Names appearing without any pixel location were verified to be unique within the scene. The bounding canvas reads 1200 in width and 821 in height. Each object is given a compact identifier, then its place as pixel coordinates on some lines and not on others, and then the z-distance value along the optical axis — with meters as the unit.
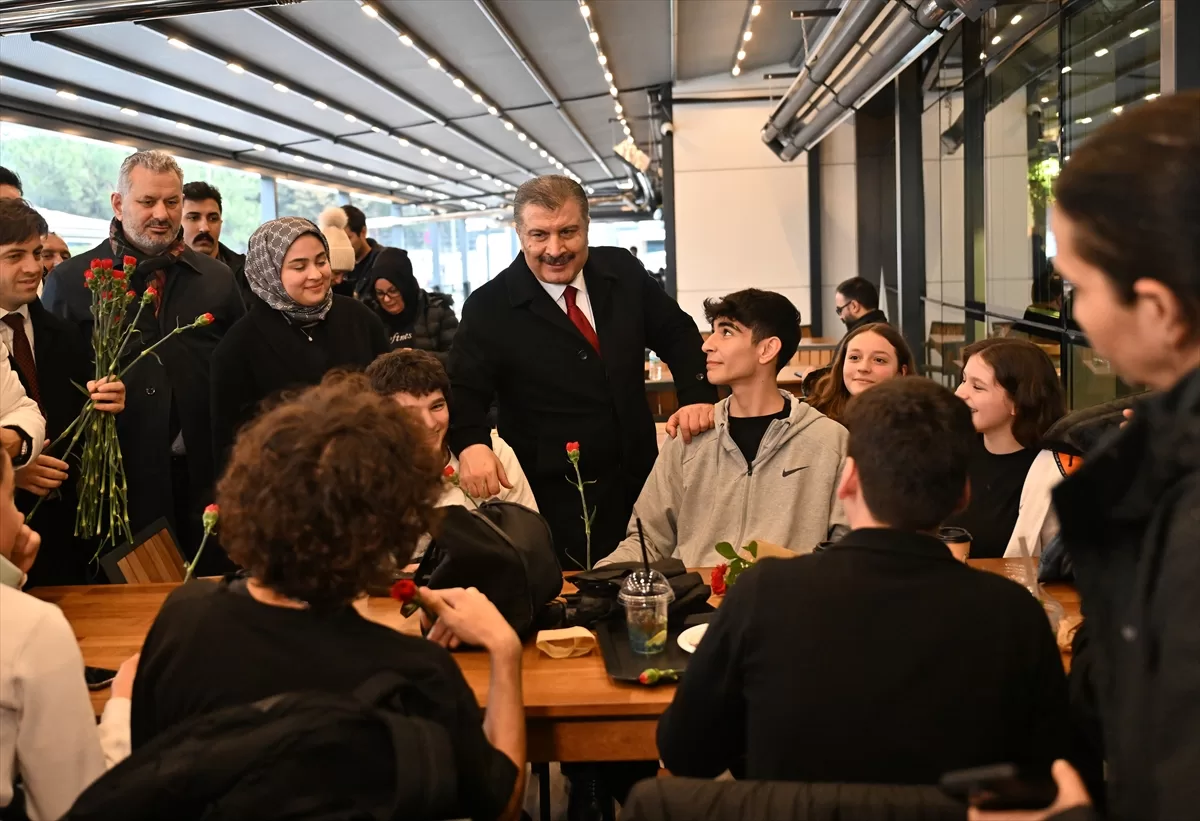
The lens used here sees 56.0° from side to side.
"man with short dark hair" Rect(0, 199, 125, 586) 3.13
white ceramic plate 2.27
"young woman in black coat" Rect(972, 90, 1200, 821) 1.01
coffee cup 2.52
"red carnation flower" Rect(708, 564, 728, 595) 2.56
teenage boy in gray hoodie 3.07
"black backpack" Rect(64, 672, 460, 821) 1.28
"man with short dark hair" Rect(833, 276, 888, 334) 7.27
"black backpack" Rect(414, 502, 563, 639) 2.28
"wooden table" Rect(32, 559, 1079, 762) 2.04
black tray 2.15
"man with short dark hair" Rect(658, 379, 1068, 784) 1.52
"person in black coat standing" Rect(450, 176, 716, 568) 3.67
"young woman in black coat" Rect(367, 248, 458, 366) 6.26
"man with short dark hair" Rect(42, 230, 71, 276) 5.21
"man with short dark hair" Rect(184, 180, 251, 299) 5.21
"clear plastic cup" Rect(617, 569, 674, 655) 2.24
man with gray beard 3.98
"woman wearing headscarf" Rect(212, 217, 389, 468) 3.70
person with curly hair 1.47
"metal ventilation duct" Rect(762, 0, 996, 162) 4.99
